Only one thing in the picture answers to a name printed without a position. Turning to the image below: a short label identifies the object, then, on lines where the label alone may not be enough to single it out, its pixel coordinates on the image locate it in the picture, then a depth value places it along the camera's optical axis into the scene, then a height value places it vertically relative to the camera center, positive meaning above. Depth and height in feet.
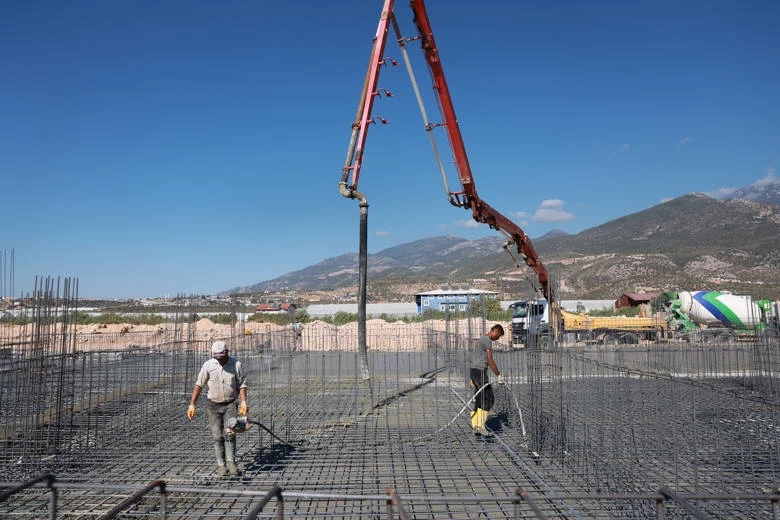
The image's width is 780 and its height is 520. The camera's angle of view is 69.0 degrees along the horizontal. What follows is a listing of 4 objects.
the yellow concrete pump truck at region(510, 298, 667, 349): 69.62 -2.10
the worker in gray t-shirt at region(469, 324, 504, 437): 25.50 -3.07
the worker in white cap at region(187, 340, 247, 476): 20.31 -3.02
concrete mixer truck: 74.38 -0.18
